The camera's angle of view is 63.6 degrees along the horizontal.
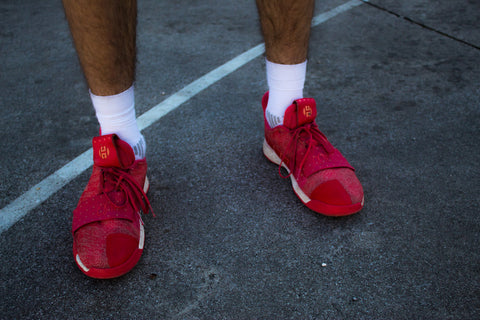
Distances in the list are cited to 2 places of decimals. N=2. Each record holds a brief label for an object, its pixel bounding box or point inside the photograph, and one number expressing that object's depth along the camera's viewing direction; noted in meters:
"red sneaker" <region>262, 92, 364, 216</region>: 1.48
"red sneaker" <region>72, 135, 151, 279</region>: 1.27
